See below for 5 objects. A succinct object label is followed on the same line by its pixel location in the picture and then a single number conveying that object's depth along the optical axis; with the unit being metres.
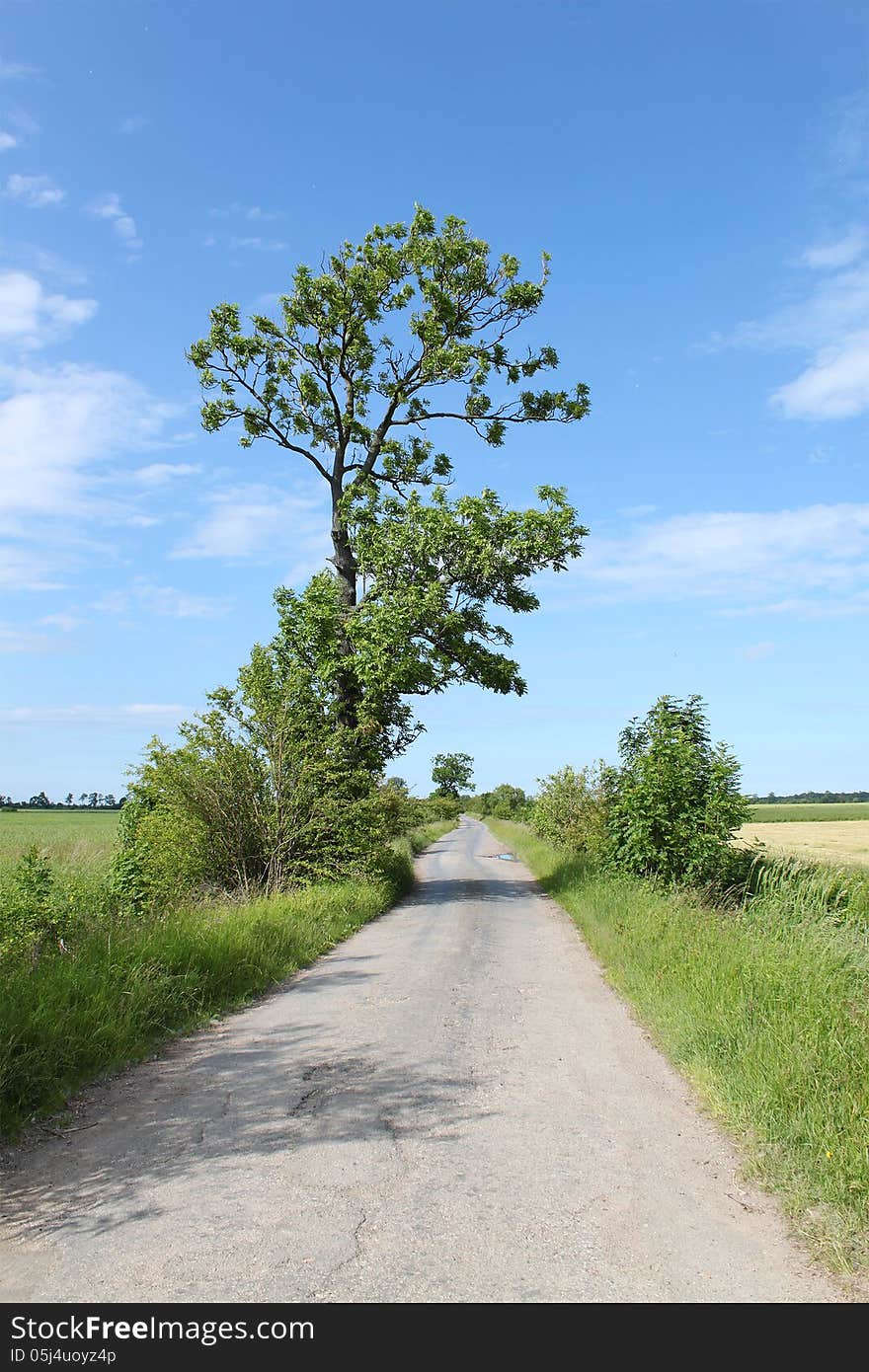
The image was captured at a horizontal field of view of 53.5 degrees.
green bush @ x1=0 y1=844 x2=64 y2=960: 8.92
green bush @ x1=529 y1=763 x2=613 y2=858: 25.75
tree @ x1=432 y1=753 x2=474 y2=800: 142.25
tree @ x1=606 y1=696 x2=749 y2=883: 16.12
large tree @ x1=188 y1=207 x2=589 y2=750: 20.53
